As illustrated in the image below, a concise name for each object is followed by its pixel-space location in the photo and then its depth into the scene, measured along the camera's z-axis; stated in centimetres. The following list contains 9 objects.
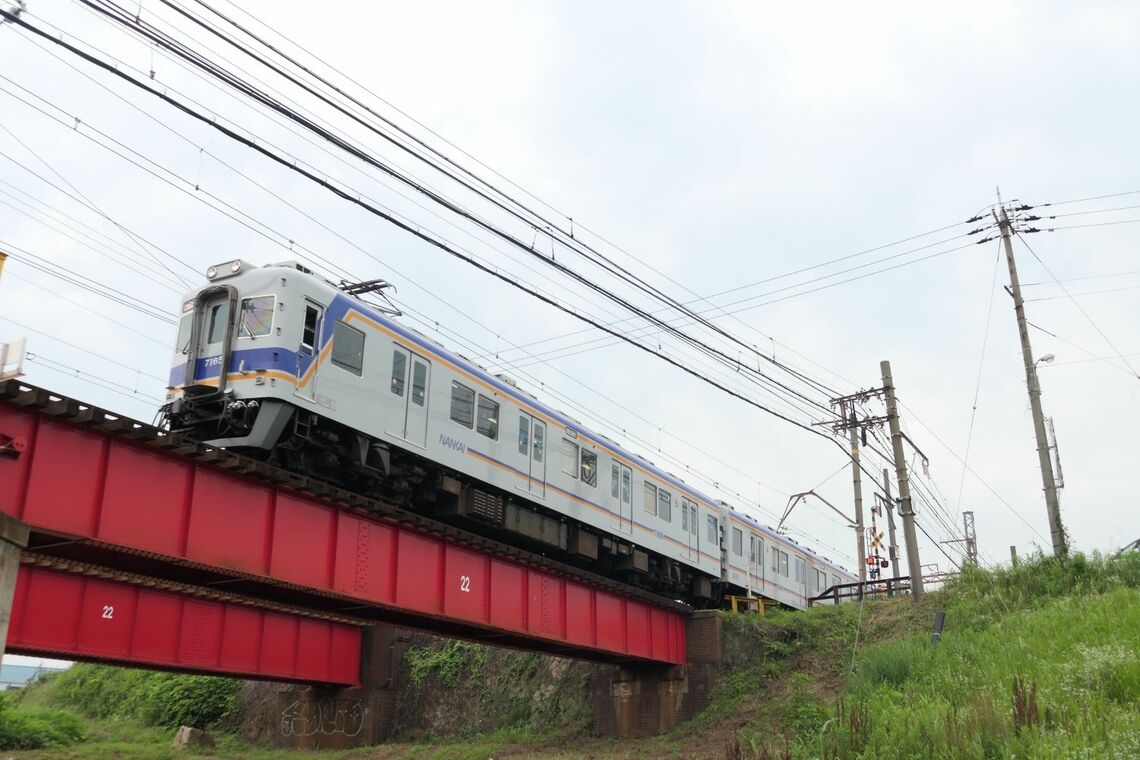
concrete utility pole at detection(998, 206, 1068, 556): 2678
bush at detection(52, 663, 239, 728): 3762
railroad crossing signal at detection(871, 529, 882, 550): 4184
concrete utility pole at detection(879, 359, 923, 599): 2648
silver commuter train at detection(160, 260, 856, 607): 1570
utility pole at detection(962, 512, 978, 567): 6365
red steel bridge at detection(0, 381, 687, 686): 1240
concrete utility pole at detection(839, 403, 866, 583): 3862
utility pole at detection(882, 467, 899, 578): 4119
